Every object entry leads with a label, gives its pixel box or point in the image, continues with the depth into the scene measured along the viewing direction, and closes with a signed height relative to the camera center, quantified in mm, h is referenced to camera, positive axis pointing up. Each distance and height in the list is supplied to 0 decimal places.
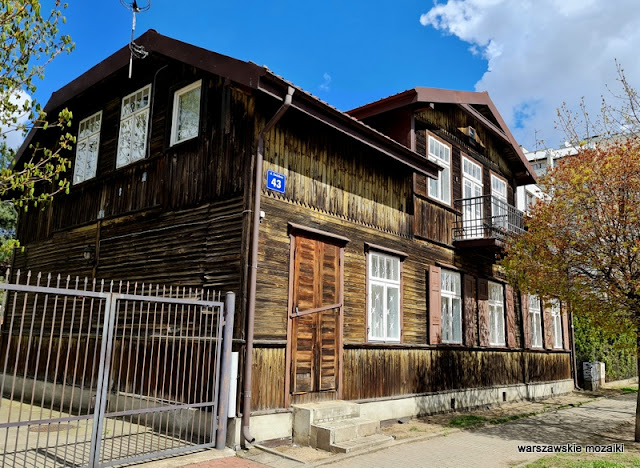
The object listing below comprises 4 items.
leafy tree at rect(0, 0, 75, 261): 5539 +2841
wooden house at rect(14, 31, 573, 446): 8188 +2206
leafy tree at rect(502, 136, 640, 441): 8914 +1903
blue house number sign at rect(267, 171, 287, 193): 8359 +2493
